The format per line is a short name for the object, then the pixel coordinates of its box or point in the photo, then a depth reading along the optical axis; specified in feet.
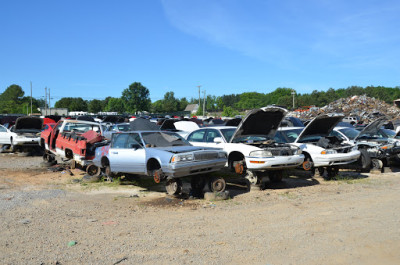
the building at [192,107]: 500.62
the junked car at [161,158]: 26.32
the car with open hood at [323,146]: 33.63
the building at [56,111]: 301.61
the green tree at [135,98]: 343.77
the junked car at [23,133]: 56.54
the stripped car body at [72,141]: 37.83
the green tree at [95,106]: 386.73
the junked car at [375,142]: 38.34
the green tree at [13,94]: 414.62
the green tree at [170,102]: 386.52
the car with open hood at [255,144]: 29.76
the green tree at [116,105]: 363.17
